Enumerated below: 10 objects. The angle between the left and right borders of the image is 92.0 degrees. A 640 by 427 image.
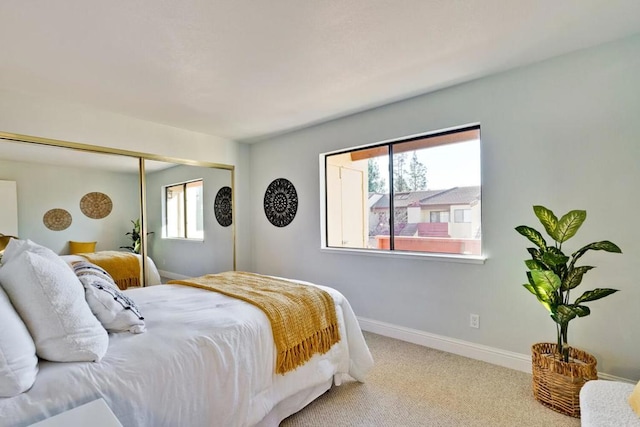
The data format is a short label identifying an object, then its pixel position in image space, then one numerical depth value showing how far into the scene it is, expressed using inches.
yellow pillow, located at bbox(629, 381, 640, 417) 49.4
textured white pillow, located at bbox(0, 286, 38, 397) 38.7
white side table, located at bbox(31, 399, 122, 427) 35.1
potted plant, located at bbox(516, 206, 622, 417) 72.2
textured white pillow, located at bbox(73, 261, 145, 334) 57.2
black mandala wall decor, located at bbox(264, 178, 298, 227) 160.3
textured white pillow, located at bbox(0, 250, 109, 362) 46.3
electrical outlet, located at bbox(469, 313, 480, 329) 103.5
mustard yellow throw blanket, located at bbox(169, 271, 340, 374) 69.5
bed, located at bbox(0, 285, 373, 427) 43.0
